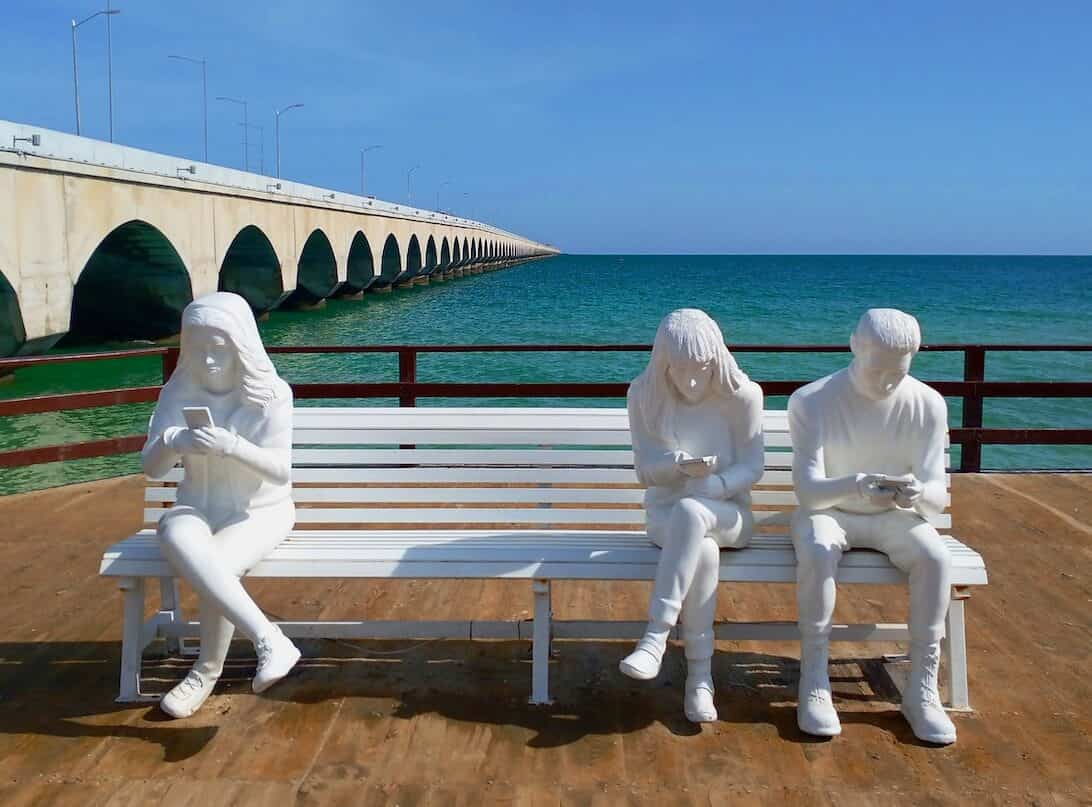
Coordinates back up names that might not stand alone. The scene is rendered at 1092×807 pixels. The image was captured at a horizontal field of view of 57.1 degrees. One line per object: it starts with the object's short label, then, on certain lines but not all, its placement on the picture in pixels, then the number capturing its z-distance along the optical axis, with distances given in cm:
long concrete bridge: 1608
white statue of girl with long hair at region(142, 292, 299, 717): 329
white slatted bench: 344
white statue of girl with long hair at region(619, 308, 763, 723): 326
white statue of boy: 327
